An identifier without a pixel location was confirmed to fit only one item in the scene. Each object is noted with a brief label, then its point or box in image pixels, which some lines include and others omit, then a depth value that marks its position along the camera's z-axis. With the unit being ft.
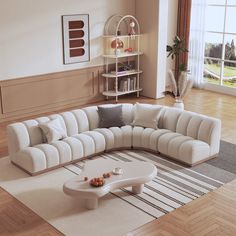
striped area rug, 16.52
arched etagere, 29.94
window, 32.09
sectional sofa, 19.36
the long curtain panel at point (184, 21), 33.27
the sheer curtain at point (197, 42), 33.01
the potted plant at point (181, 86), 24.27
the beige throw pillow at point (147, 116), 22.20
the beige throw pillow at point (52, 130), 20.02
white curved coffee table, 15.48
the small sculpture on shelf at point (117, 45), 29.55
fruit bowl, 15.61
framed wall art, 27.66
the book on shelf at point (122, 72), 30.08
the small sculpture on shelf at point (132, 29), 30.04
